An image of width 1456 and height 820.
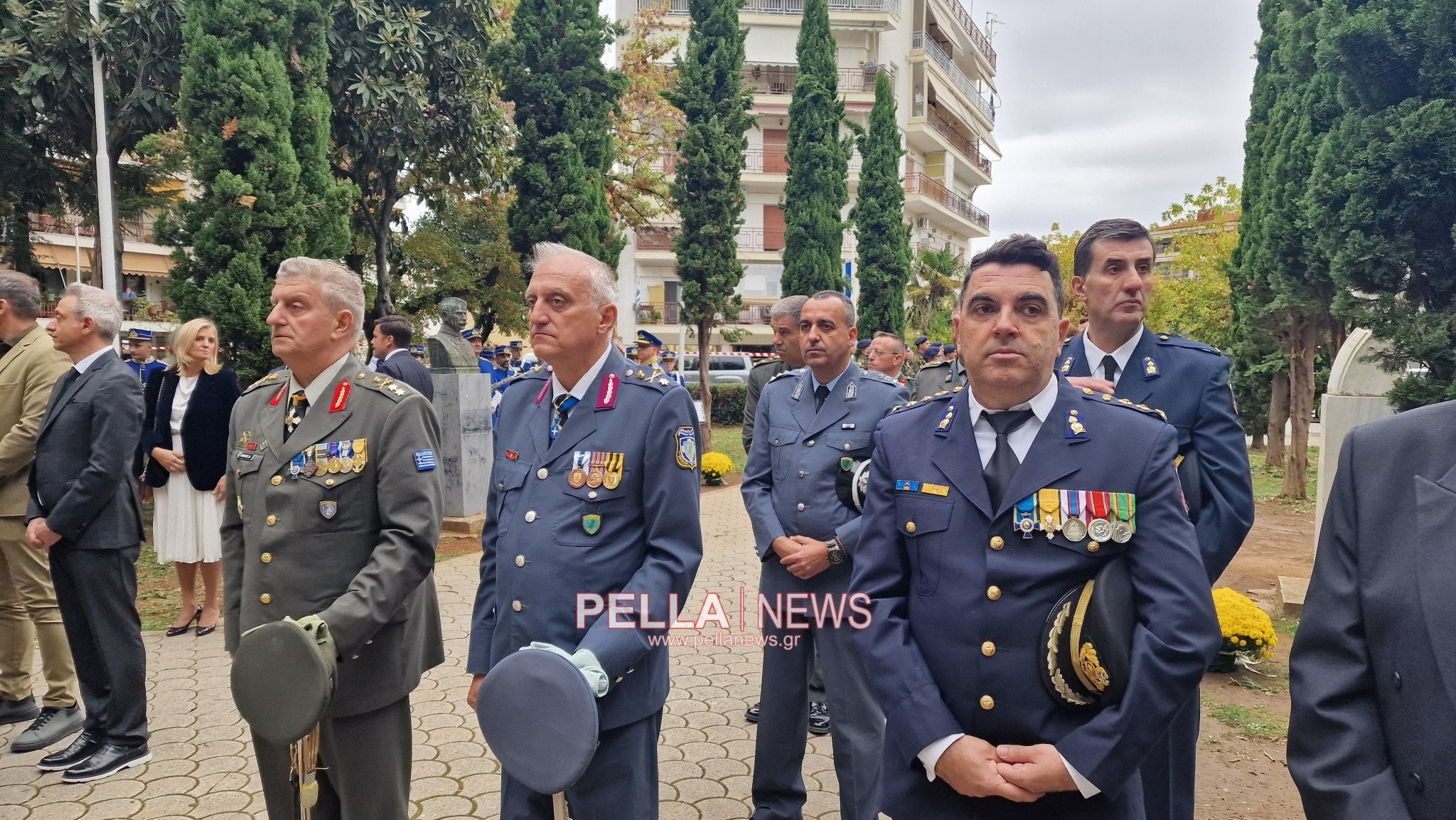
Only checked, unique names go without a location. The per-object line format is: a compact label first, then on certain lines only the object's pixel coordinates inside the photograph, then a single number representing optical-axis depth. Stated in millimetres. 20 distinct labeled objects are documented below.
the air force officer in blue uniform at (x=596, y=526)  2611
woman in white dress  6285
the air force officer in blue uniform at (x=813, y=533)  3705
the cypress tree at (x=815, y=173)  23312
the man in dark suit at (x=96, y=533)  4262
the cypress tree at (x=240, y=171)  9844
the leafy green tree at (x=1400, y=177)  5676
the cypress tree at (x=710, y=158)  20031
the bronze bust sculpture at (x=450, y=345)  9844
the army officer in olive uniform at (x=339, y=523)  2865
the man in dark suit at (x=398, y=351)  8305
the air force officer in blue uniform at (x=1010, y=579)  1990
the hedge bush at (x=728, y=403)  27125
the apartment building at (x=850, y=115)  34969
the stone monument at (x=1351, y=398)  6566
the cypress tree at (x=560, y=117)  15461
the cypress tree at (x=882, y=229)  26453
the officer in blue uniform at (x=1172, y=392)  2922
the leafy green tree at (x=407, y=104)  12344
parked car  29938
